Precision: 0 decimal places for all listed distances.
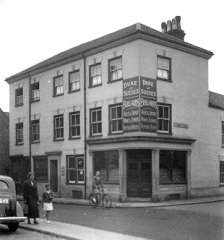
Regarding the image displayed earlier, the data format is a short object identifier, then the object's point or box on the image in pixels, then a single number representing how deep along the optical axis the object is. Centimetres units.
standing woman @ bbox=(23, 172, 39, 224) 1425
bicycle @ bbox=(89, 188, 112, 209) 2017
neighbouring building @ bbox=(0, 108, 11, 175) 3568
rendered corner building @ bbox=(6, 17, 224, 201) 2238
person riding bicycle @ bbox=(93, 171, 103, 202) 2058
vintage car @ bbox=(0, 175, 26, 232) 1233
